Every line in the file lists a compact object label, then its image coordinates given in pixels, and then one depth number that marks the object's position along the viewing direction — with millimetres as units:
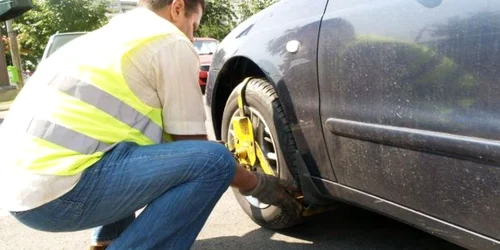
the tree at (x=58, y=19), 19078
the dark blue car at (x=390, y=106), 1382
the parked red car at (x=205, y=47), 10393
